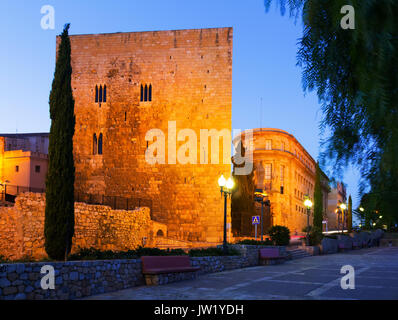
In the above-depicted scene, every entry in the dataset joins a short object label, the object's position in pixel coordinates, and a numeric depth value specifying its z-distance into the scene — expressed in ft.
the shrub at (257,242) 64.59
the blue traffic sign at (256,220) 73.72
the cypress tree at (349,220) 147.15
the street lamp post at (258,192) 121.86
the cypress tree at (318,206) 112.68
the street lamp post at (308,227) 85.07
